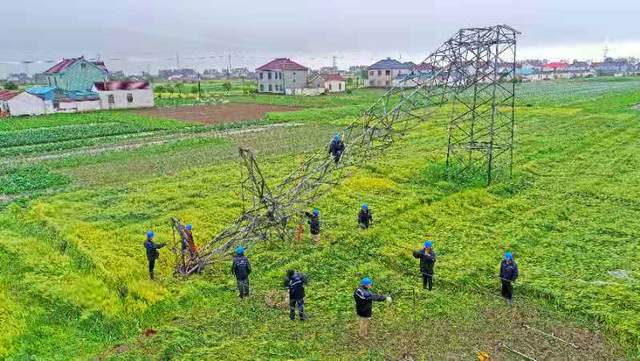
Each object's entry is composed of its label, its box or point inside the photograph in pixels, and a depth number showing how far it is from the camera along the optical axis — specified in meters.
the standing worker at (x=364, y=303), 11.10
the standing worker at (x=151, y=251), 14.16
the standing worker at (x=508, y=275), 12.62
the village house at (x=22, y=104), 55.97
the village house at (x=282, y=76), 86.12
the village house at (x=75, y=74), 73.06
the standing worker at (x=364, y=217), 17.31
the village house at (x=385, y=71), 101.19
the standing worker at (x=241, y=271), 12.88
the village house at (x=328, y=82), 89.19
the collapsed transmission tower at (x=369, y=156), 16.31
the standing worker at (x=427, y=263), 13.38
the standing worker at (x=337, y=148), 20.11
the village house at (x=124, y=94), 63.00
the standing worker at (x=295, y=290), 11.81
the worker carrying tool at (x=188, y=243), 14.60
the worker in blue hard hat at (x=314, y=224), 16.50
